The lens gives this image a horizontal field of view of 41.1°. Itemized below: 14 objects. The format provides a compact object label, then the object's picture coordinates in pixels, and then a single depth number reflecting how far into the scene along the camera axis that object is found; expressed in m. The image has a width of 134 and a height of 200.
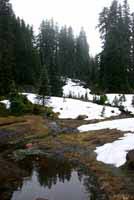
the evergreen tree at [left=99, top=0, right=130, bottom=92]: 30.14
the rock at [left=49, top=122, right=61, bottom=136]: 17.12
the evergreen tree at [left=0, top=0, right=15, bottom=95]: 26.28
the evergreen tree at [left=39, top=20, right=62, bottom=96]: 47.66
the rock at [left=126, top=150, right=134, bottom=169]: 9.80
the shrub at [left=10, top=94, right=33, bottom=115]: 21.12
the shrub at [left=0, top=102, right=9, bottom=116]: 20.97
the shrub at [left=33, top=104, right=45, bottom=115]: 21.95
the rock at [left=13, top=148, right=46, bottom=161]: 12.41
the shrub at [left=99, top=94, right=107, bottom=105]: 25.10
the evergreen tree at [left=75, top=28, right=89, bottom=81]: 48.00
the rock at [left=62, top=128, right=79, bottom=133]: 17.15
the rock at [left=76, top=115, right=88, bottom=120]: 21.14
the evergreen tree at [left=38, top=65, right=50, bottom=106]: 23.54
